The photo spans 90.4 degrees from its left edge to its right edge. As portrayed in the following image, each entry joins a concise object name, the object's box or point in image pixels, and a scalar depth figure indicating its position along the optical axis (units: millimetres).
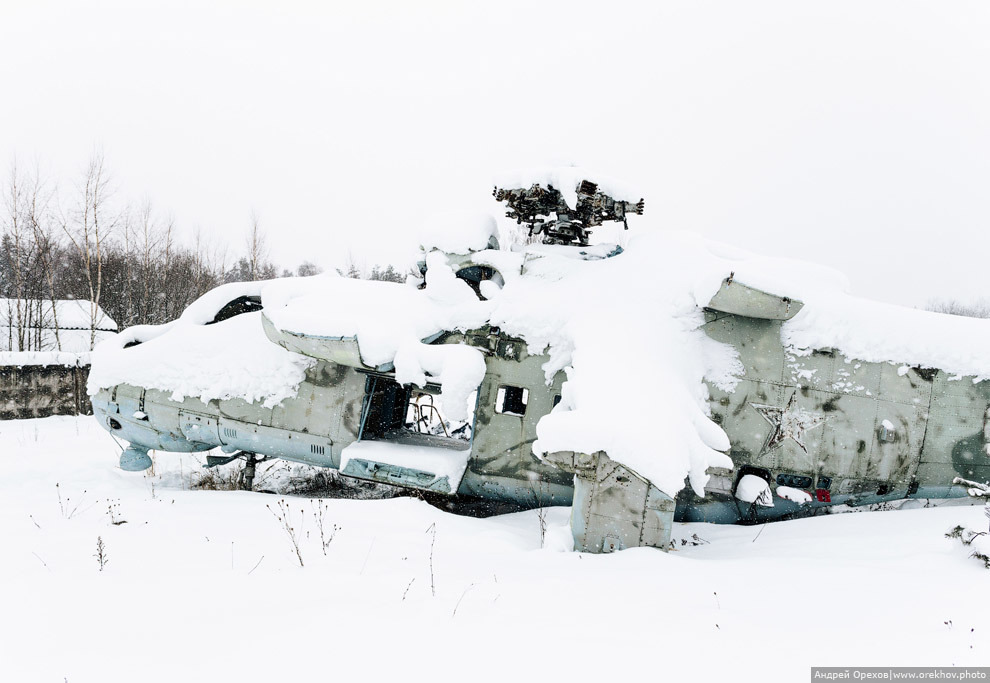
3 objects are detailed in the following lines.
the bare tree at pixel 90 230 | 19734
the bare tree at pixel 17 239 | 18922
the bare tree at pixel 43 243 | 19484
